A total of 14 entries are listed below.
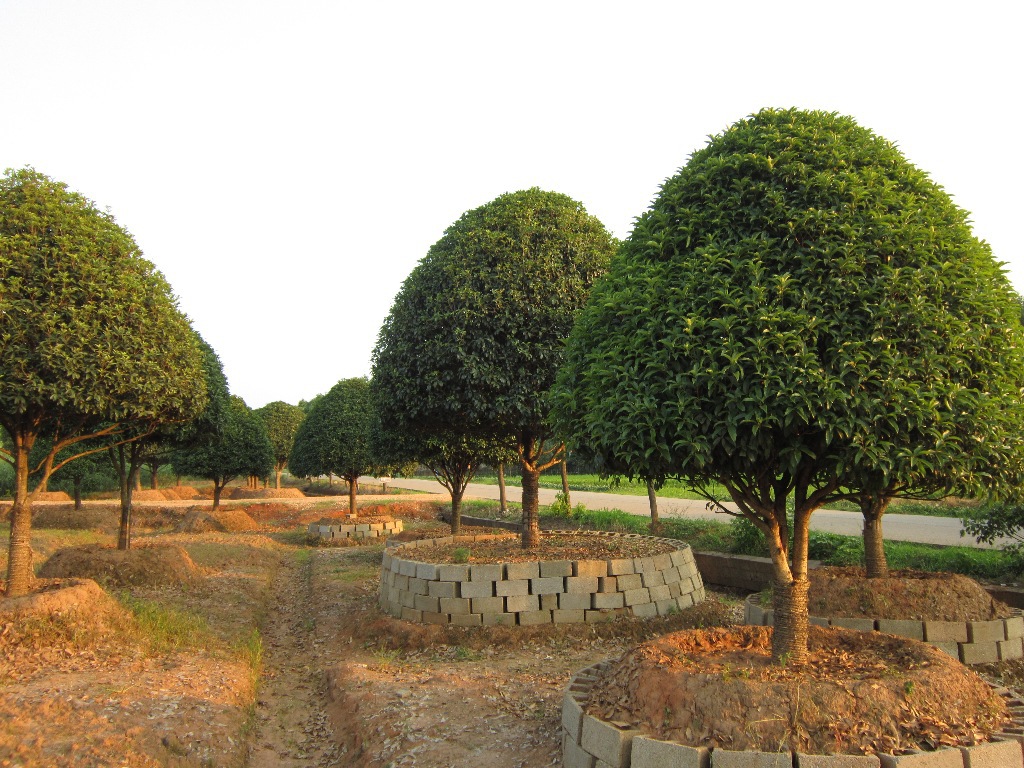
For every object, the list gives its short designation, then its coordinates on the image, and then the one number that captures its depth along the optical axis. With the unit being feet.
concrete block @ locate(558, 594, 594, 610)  28.04
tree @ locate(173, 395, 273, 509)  82.48
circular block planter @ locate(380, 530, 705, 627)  28.02
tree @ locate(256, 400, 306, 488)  123.85
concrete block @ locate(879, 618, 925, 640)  22.04
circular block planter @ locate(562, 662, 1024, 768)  12.31
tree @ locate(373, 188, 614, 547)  31.40
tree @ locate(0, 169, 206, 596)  25.57
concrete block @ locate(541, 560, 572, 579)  28.27
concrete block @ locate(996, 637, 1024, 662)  22.03
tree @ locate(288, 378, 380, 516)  77.05
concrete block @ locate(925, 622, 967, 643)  21.93
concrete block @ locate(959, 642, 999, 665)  21.84
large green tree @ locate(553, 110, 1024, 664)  14.17
